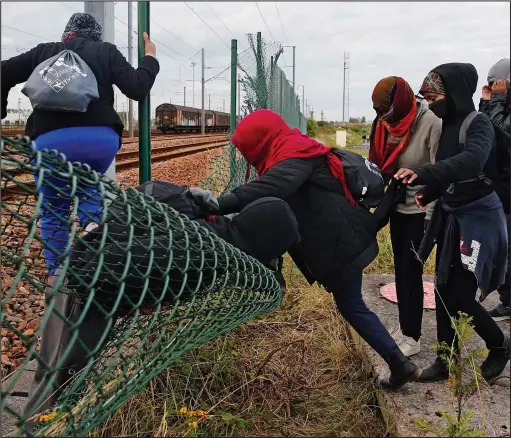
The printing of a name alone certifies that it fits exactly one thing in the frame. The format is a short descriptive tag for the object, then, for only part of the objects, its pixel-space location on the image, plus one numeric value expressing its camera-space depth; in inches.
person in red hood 104.7
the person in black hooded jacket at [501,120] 106.7
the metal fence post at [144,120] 124.6
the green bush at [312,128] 1594.5
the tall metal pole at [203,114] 1641.0
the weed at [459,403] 81.1
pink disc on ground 157.7
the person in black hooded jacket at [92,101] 115.6
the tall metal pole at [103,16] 135.2
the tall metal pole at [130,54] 936.6
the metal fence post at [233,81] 186.2
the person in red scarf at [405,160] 111.3
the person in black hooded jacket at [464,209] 101.0
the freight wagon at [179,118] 1631.4
